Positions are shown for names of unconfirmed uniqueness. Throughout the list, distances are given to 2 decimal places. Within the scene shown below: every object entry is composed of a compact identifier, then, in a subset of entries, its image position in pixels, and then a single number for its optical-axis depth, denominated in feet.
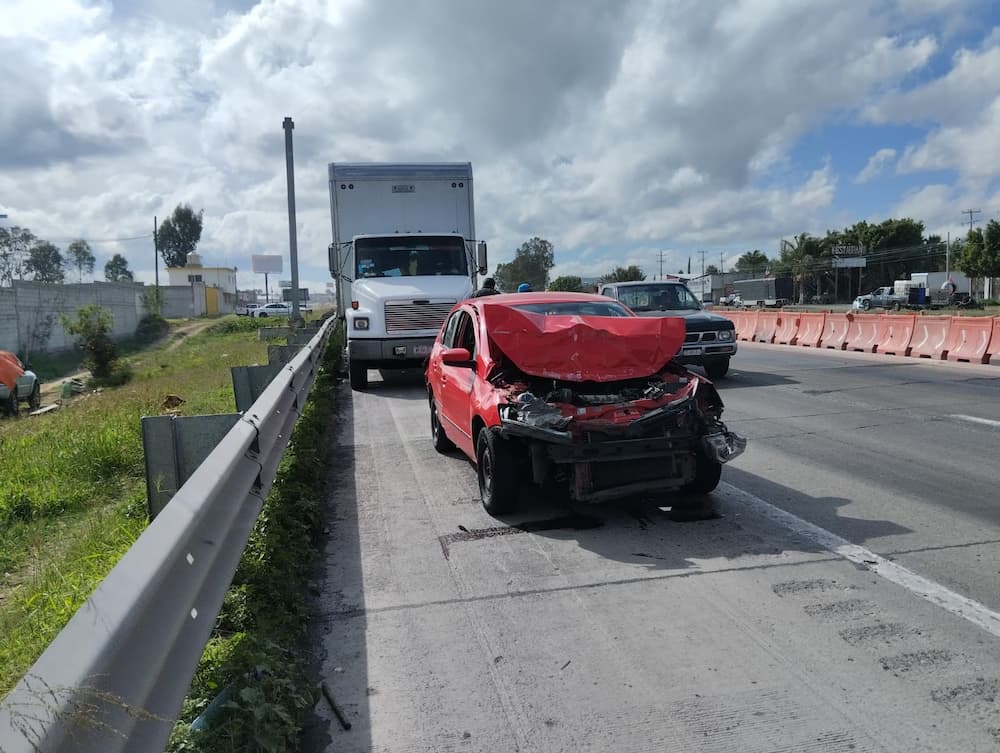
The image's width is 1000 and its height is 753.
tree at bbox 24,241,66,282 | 298.35
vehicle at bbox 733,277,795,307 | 248.52
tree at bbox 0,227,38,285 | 254.88
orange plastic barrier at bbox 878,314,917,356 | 61.11
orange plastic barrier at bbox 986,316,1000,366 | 53.42
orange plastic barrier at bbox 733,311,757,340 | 87.30
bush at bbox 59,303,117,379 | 81.00
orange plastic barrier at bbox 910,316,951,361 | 57.67
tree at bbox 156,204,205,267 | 365.81
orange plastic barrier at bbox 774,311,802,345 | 78.07
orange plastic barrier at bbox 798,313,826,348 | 73.36
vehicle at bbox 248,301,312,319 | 234.79
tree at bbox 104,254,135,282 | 377.30
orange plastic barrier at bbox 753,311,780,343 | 82.58
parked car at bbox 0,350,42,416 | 51.96
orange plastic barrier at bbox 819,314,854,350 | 69.59
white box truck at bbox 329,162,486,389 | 45.44
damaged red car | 18.42
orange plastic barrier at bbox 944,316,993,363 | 54.44
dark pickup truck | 46.55
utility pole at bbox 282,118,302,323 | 87.35
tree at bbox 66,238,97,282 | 317.63
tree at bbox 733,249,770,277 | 400.71
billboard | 283.36
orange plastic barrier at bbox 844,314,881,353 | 65.26
